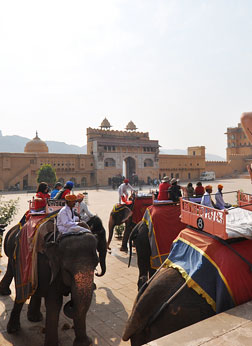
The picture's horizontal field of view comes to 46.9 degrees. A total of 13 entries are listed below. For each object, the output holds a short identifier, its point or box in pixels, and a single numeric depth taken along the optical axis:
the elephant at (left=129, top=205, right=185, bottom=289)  5.64
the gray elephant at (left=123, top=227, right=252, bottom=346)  2.88
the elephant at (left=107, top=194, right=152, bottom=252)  8.47
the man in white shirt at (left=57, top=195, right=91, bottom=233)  4.24
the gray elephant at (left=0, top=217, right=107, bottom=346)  3.76
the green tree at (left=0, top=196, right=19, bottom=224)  9.69
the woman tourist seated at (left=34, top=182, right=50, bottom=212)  5.86
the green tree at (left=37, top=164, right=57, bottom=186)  30.69
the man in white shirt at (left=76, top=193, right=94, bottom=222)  5.67
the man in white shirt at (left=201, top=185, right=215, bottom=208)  5.11
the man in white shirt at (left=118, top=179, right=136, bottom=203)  9.00
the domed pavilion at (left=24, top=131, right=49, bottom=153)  45.03
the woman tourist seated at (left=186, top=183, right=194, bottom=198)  7.91
